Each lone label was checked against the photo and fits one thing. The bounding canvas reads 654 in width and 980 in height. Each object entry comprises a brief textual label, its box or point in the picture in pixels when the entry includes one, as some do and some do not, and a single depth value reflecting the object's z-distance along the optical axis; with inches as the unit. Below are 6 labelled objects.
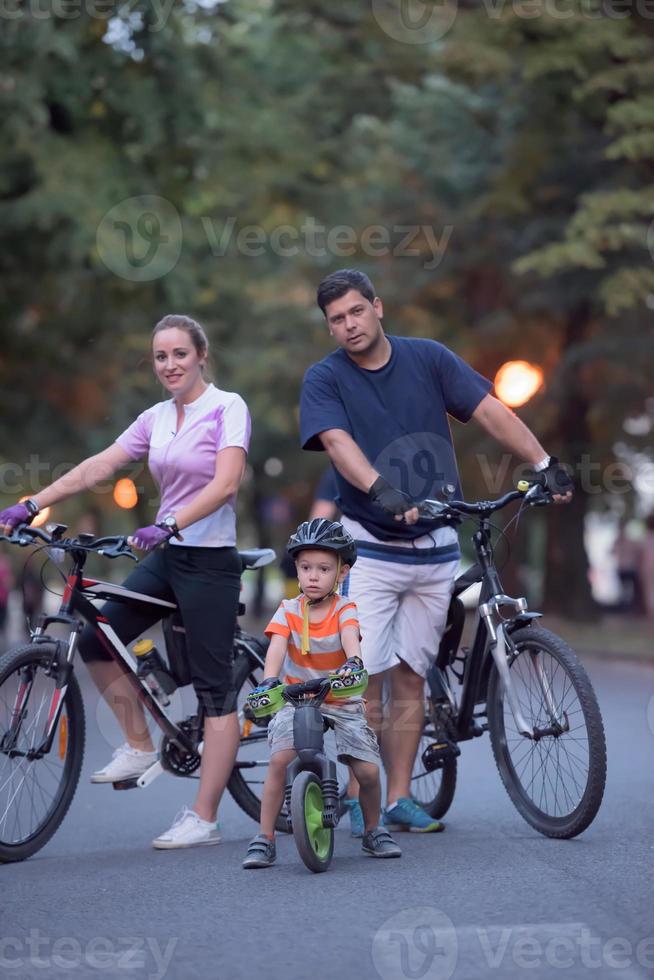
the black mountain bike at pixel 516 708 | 485.7
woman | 534.3
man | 530.9
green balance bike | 461.1
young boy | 480.1
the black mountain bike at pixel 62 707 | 503.8
